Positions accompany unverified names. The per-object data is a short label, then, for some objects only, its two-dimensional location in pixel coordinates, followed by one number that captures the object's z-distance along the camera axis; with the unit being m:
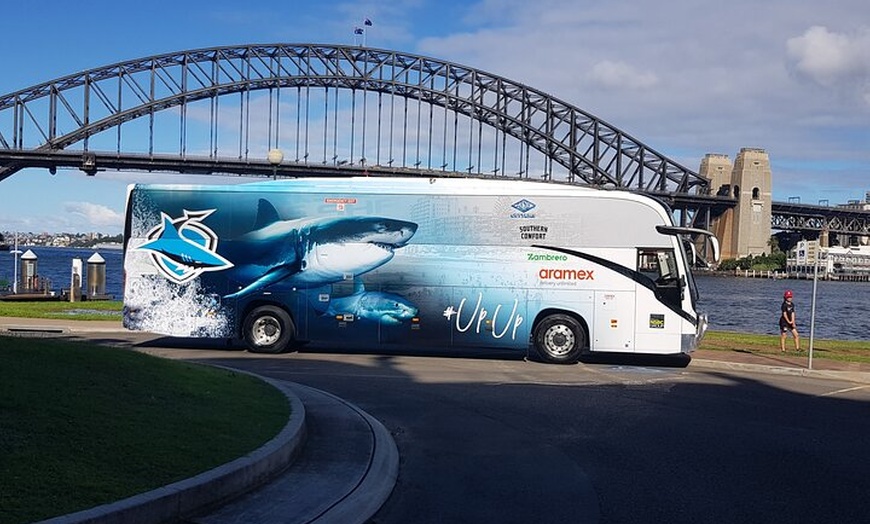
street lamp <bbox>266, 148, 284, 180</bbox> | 25.31
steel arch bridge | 93.69
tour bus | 18.42
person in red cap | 23.27
